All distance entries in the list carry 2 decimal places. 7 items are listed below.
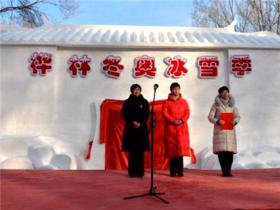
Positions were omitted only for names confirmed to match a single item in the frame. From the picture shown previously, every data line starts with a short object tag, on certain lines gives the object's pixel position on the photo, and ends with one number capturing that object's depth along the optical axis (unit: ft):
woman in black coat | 19.39
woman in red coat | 19.63
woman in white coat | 19.93
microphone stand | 14.36
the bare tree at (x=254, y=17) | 63.31
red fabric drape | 28.30
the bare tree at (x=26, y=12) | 50.01
